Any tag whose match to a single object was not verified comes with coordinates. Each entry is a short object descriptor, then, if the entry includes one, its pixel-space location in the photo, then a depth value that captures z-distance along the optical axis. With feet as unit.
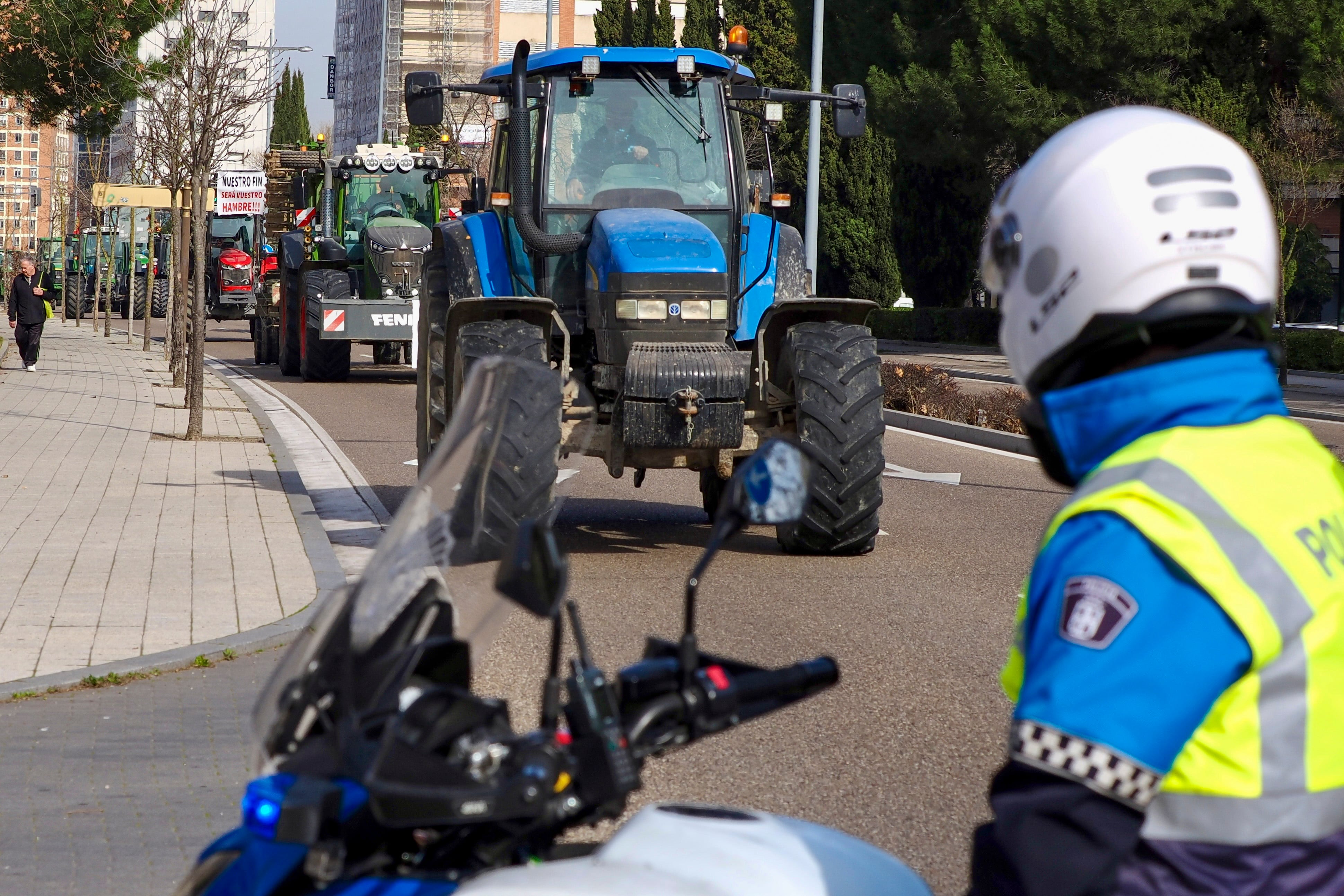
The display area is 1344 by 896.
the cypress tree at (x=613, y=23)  190.29
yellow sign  101.55
